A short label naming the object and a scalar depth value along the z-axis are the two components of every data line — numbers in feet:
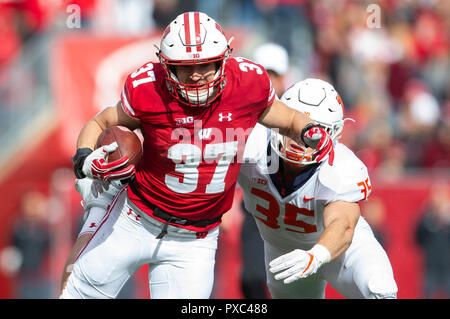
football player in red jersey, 26.40
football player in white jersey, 30.21
